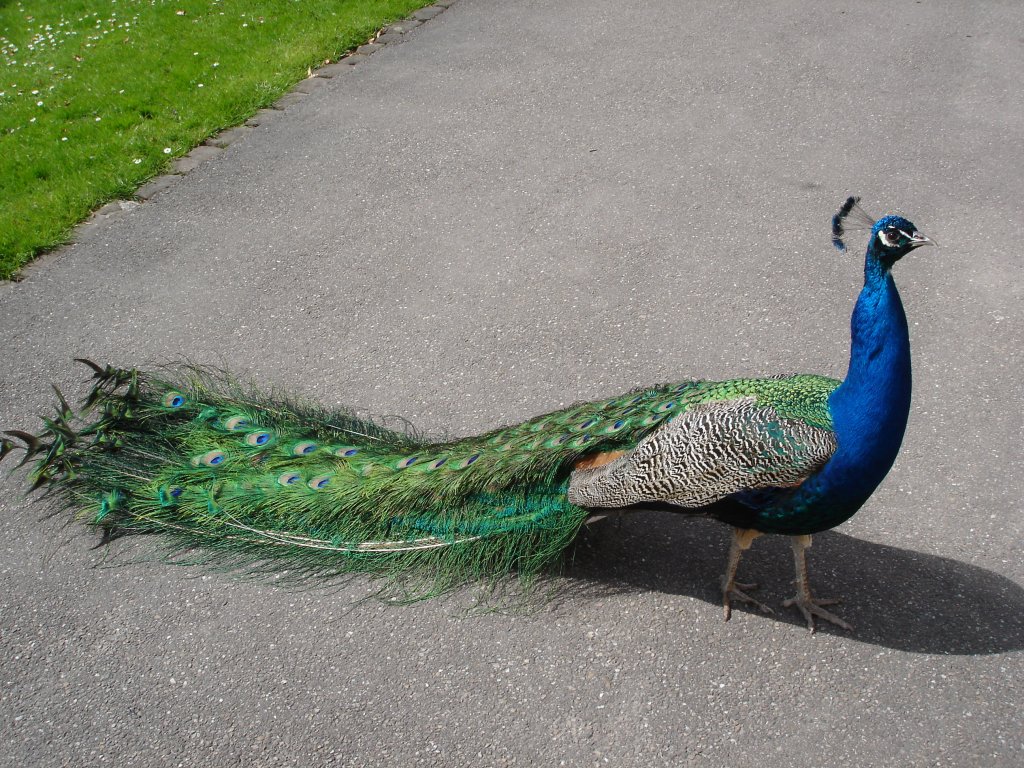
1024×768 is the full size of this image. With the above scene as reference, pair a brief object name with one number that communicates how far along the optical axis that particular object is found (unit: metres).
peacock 2.52
